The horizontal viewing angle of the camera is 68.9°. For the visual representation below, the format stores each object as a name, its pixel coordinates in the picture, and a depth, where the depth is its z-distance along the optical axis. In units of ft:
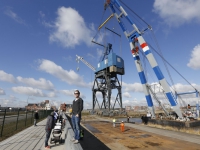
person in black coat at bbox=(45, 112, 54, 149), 21.12
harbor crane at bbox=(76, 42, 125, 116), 141.49
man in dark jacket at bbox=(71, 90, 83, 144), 17.42
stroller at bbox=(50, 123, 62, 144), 22.84
